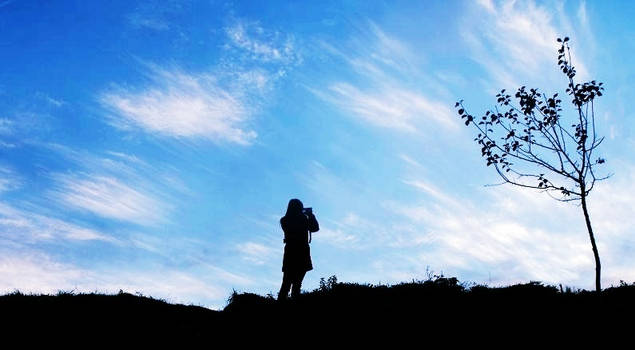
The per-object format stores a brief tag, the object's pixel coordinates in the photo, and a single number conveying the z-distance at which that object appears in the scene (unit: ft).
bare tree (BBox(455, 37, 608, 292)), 56.39
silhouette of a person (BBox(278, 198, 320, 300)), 39.83
